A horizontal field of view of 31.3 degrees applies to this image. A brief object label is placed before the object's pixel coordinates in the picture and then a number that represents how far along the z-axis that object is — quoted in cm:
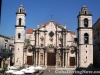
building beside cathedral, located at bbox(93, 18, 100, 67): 4299
